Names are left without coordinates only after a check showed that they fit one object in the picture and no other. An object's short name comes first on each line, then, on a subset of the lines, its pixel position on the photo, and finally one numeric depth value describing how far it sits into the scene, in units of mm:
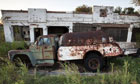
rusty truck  4742
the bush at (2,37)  9598
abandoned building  9273
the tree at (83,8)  24653
